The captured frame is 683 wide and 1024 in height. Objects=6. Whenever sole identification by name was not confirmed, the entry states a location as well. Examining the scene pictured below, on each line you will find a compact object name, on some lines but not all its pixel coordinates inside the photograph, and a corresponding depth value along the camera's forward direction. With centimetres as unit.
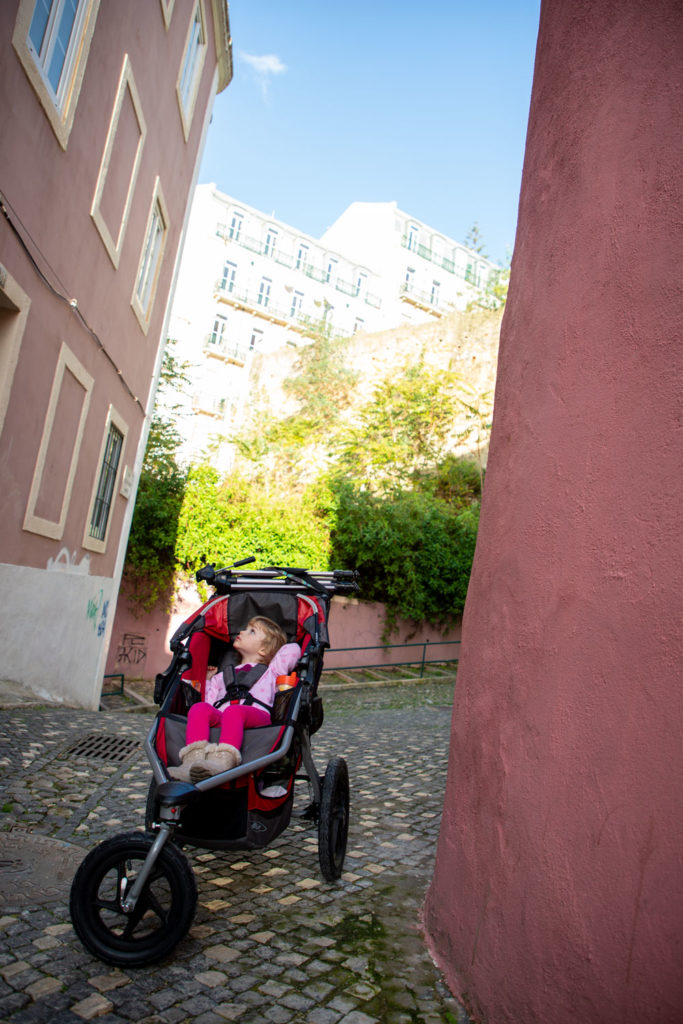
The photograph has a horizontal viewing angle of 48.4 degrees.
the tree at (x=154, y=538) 1479
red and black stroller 304
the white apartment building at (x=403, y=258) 4700
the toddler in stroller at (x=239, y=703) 347
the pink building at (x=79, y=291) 675
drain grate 676
